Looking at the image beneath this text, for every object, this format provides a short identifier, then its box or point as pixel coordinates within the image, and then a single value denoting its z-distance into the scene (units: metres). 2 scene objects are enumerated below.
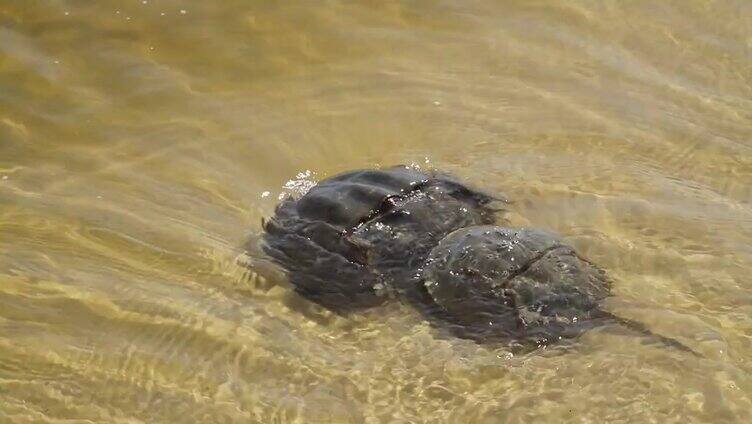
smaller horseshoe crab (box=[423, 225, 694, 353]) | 7.35
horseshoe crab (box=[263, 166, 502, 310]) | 8.03
